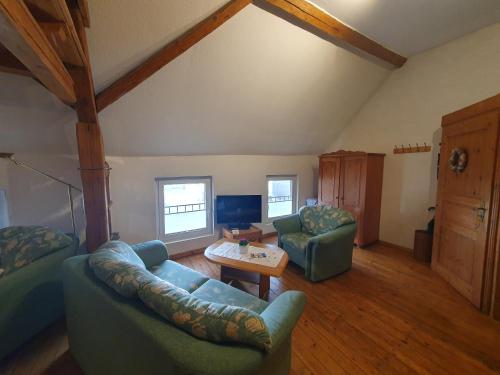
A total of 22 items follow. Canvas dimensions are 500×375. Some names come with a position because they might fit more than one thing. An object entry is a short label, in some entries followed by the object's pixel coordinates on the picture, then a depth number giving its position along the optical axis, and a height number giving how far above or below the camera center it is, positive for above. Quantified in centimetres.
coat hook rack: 350 +33
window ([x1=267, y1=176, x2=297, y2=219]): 464 -55
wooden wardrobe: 370 -29
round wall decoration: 250 +11
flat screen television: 372 -67
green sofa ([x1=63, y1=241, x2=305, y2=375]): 86 -77
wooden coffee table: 211 -93
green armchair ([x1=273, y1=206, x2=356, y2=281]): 270 -92
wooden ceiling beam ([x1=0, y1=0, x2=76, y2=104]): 83 +57
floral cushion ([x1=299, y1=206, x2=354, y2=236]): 304 -69
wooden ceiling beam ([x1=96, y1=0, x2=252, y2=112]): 202 +109
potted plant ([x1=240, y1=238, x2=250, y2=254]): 248 -87
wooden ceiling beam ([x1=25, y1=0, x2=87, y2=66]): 108 +79
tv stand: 345 -100
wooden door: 221 -41
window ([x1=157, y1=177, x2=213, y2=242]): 353 -62
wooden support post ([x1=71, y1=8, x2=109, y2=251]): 192 +4
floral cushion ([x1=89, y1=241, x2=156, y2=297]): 114 -56
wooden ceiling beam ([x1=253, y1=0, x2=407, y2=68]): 219 +161
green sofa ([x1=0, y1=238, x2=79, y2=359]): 158 -99
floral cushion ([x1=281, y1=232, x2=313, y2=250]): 293 -95
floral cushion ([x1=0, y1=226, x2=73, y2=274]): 175 -62
